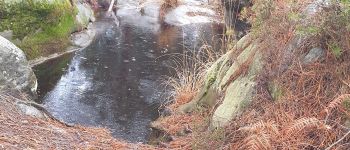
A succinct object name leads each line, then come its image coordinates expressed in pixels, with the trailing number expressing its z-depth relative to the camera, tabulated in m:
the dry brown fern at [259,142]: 4.03
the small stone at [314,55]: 4.82
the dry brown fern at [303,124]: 4.05
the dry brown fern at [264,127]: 4.25
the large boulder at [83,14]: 12.53
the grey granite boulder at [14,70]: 7.11
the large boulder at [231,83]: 5.28
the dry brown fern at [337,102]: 4.04
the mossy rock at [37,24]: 9.88
